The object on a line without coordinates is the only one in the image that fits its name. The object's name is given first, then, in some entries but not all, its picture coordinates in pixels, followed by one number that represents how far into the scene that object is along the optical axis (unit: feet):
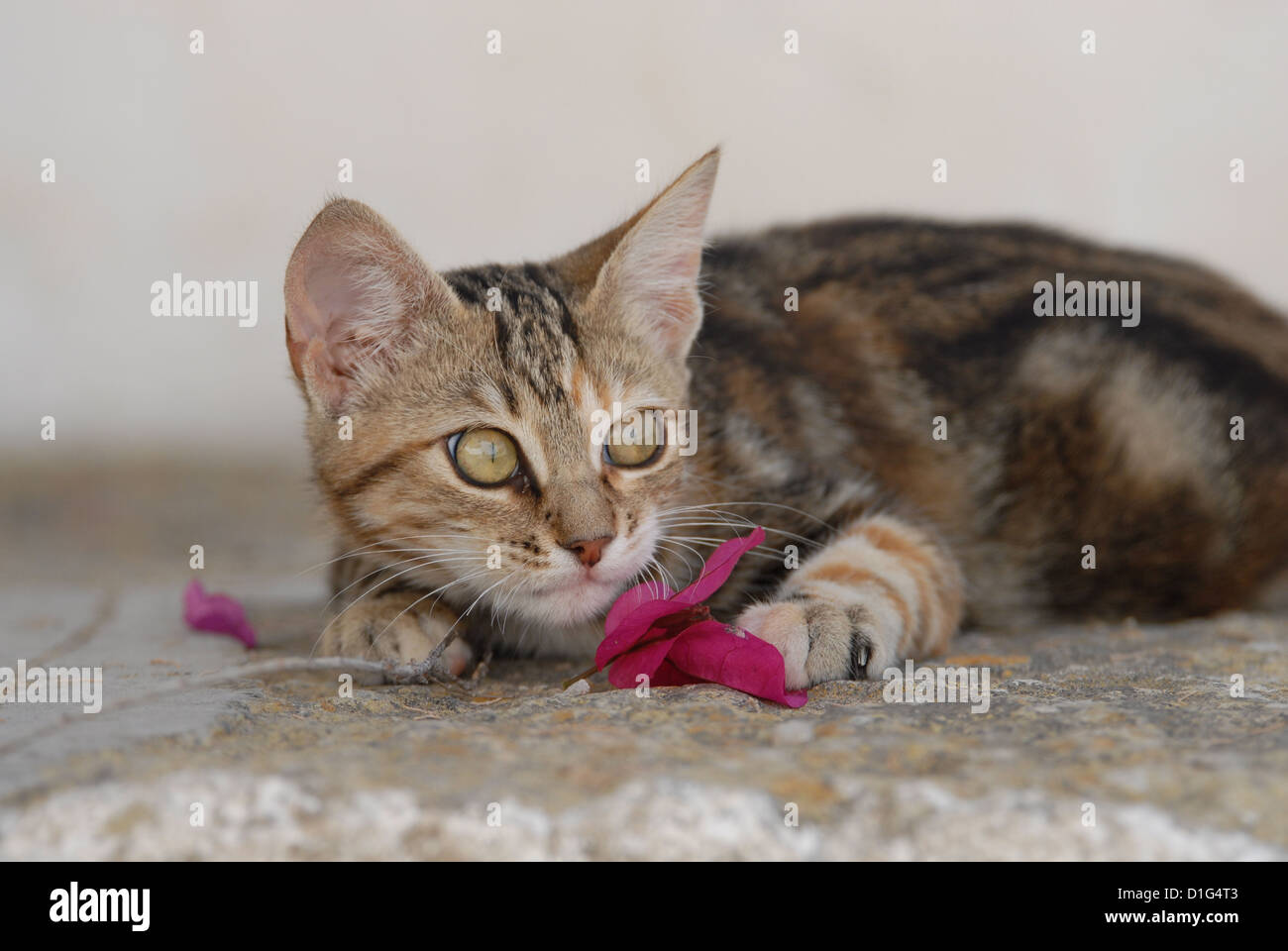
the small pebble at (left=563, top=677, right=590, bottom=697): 1.48
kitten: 1.54
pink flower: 1.45
